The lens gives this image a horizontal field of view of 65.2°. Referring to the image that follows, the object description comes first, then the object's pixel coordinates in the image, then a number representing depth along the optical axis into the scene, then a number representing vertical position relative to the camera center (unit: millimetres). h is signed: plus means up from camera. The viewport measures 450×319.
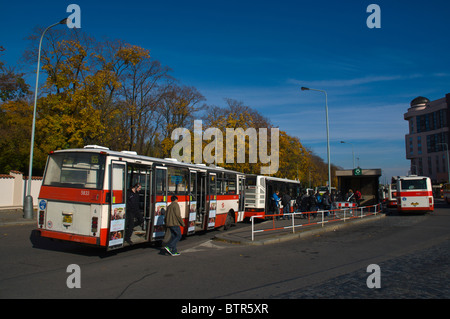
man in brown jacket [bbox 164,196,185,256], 10203 -927
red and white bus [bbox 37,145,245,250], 9211 -90
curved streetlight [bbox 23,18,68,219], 19547 -819
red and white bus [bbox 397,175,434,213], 25578 -223
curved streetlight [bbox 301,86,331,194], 30594 +7329
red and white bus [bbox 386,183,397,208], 33812 -581
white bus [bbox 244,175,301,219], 21922 -257
